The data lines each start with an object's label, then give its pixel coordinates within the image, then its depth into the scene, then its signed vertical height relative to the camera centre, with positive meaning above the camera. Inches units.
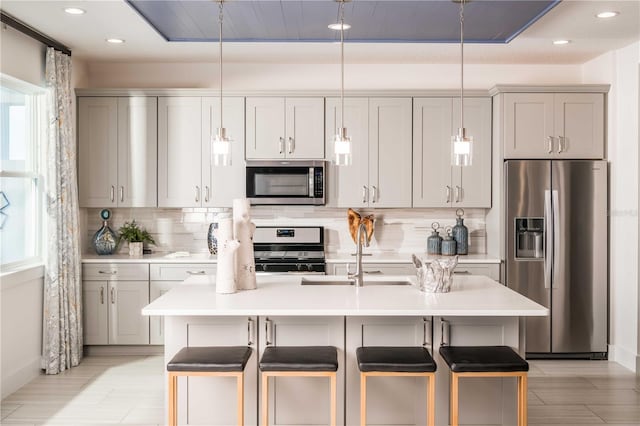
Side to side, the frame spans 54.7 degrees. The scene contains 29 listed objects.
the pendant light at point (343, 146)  125.6 +12.2
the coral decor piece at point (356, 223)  147.8 -4.0
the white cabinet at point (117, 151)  213.6 +19.0
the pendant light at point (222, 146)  127.7 +12.4
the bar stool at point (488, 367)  117.8 -30.7
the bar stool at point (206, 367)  117.1 -30.5
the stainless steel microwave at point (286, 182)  212.4 +8.3
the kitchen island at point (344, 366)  132.7 -34.5
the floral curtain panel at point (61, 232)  183.8 -8.1
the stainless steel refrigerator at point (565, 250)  201.6 -14.2
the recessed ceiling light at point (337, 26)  168.9 +49.7
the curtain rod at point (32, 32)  160.1 +49.0
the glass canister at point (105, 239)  216.1 -11.7
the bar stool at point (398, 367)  117.4 -30.5
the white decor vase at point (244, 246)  139.2 -9.1
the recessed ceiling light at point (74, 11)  156.1 +49.9
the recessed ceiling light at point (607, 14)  159.3 +49.9
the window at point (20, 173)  170.6 +9.2
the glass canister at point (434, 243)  219.3 -13.1
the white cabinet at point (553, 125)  204.2 +27.0
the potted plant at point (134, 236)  214.2 -10.8
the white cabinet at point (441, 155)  213.6 +17.8
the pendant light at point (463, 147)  127.1 +12.2
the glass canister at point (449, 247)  215.8 -14.2
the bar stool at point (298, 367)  117.6 -30.7
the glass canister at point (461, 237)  217.0 -10.8
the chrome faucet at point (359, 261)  146.9 -13.1
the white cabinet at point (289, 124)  213.3 +28.3
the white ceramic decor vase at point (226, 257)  135.0 -11.2
